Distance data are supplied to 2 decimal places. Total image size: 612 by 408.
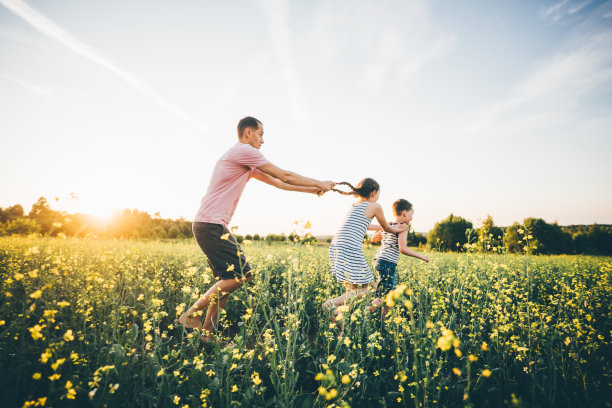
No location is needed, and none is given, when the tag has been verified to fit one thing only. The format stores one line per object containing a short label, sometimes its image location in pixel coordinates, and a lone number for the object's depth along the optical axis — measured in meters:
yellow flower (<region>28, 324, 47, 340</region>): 1.44
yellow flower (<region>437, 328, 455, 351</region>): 1.06
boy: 4.01
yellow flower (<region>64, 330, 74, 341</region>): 1.51
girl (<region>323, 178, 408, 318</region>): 3.44
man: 3.00
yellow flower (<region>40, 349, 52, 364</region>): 1.41
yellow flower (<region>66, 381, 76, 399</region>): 1.42
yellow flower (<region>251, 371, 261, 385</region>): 1.66
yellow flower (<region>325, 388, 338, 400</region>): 1.24
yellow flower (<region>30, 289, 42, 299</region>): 1.44
